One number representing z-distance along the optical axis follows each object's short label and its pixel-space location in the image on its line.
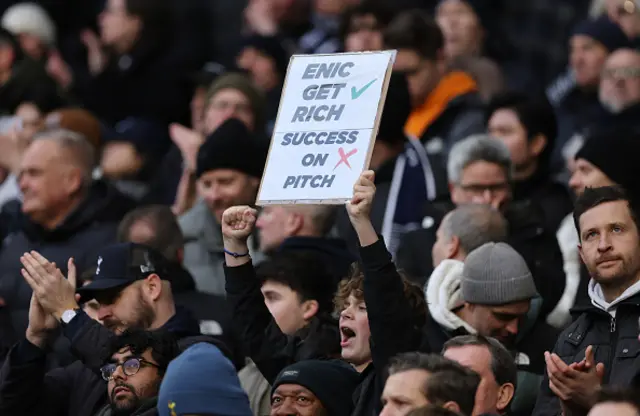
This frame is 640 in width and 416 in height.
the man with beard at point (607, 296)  15.39
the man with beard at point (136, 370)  16.44
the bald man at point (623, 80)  24.44
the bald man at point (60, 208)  21.69
